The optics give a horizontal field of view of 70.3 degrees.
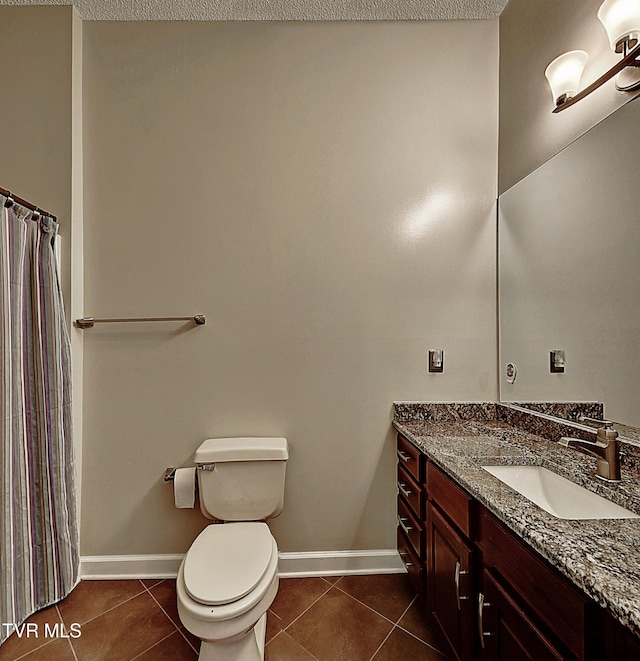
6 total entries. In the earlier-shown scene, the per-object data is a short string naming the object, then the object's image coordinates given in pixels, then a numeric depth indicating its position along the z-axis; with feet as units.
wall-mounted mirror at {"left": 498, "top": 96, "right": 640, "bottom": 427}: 4.73
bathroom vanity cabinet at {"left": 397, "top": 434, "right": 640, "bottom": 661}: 2.75
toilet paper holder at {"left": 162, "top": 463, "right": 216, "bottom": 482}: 6.68
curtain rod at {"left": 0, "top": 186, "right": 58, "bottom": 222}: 5.45
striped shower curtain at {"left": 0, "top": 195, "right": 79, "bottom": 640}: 5.60
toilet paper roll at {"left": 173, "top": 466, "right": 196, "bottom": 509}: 6.84
